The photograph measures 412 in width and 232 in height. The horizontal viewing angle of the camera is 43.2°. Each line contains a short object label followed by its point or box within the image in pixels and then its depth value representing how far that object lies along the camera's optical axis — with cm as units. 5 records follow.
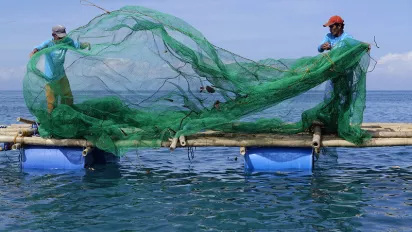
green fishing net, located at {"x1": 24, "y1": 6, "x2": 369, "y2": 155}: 830
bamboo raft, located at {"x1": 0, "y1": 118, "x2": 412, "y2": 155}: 852
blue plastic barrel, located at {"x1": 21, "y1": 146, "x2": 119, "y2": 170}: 943
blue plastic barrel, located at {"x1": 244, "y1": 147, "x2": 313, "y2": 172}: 889
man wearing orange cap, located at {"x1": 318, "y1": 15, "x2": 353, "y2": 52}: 855
